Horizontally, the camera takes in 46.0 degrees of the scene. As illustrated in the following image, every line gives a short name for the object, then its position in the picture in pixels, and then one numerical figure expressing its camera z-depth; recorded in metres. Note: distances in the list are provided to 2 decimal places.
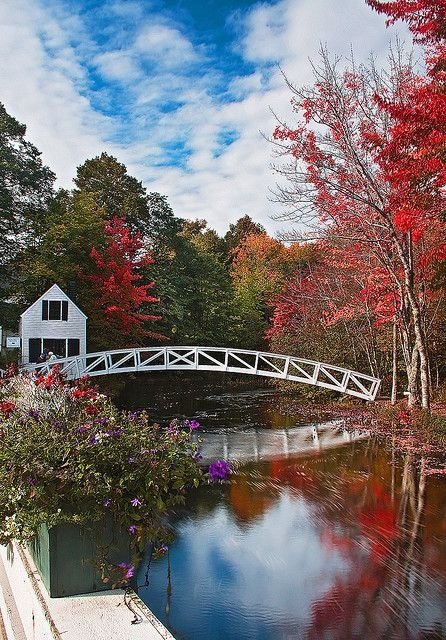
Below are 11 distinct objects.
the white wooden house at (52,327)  18.38
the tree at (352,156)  11.62
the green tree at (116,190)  25.78
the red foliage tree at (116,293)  20.67
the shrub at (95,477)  2.72
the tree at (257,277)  28.91
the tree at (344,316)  14.60
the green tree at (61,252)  20.27
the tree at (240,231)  39.73
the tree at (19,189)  21.50
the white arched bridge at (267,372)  14.87
